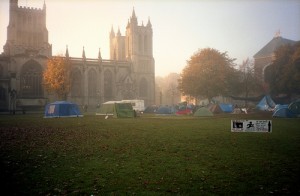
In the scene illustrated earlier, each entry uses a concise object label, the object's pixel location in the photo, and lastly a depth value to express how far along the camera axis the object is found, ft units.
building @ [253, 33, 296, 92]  252.01
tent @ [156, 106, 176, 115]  151.47
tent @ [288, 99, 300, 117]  112.36
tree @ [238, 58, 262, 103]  194.10
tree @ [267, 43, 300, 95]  150.97
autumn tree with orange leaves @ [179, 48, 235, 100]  165.59
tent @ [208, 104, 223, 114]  153.60
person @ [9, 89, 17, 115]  164.05
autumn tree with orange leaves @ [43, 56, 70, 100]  182.80
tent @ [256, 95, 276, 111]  157.11
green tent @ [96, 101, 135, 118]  116.47
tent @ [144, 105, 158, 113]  183.36
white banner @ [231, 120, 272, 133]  43.49
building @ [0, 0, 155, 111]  186.09
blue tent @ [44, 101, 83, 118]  114.73
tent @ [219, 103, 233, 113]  170.89
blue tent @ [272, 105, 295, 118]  111.04
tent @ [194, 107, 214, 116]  126.19
